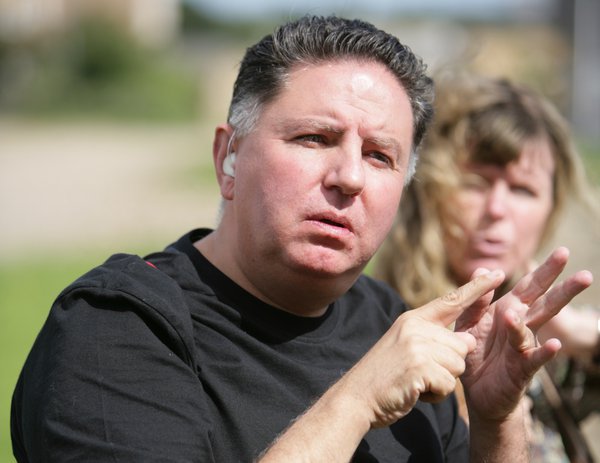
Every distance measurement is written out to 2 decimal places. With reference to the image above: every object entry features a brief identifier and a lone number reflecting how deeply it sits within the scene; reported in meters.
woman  2.87
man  2.31
